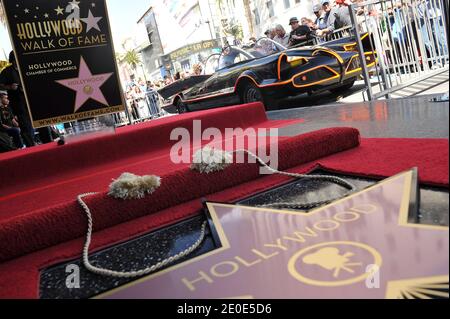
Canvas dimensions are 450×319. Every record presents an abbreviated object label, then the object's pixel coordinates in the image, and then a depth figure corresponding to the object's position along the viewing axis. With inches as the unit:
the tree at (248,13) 864.3
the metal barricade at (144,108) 389.1
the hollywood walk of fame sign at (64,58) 122.9
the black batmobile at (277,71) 194.2
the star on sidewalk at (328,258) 33.0
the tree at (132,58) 1445.4
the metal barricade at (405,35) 164.2
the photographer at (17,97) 172.1
